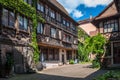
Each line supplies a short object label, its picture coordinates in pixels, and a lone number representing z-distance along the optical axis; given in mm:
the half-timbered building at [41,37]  7948
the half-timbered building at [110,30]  10433
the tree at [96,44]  10299
